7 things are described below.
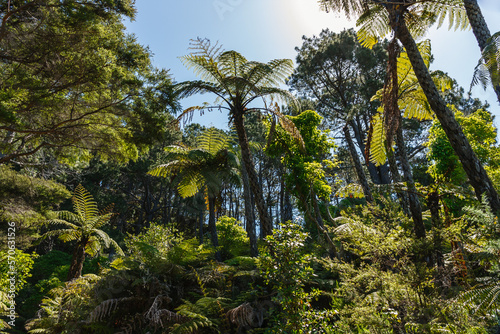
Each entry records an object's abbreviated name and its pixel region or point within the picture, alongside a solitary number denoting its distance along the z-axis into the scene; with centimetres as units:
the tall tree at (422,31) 423
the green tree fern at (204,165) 1001
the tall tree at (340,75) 1695
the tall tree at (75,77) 627
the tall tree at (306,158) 977
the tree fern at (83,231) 789
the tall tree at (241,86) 636
